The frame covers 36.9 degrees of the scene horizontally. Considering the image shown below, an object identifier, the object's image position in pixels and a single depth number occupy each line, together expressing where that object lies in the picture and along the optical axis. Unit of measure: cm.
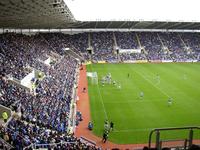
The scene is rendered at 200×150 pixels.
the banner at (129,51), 7238
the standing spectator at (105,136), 2281
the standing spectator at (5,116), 2019
